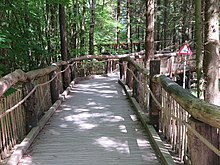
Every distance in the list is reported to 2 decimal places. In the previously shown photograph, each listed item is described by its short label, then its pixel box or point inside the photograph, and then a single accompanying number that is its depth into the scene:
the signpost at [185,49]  10.70
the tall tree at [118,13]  20.57
